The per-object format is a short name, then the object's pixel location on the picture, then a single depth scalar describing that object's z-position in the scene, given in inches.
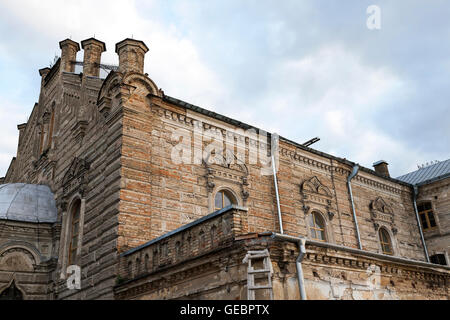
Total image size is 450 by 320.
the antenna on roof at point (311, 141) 775.1
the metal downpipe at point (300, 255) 300.7
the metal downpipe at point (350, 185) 678.5
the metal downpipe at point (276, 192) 559.1
